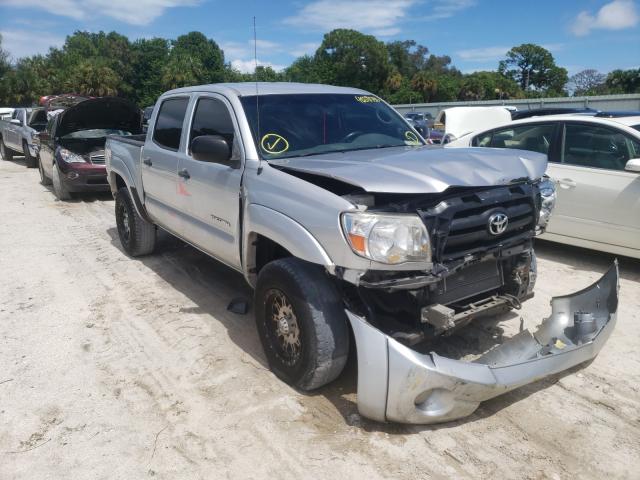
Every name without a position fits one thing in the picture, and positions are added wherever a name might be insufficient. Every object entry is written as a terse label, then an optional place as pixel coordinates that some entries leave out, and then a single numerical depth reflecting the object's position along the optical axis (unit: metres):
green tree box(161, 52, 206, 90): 53.00
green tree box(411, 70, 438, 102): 67.56
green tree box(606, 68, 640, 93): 57.09
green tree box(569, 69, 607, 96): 94.45
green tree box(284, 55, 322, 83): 71.69
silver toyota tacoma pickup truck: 2.81
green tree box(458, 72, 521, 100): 67.50
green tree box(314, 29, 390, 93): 69.06
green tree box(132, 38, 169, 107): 63.28
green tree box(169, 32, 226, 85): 57.58
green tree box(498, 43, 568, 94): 89.50
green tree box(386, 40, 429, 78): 89.94
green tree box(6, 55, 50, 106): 47.88
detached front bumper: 2.69
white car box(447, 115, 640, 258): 5.36
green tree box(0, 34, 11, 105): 46.81
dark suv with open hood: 10.27
